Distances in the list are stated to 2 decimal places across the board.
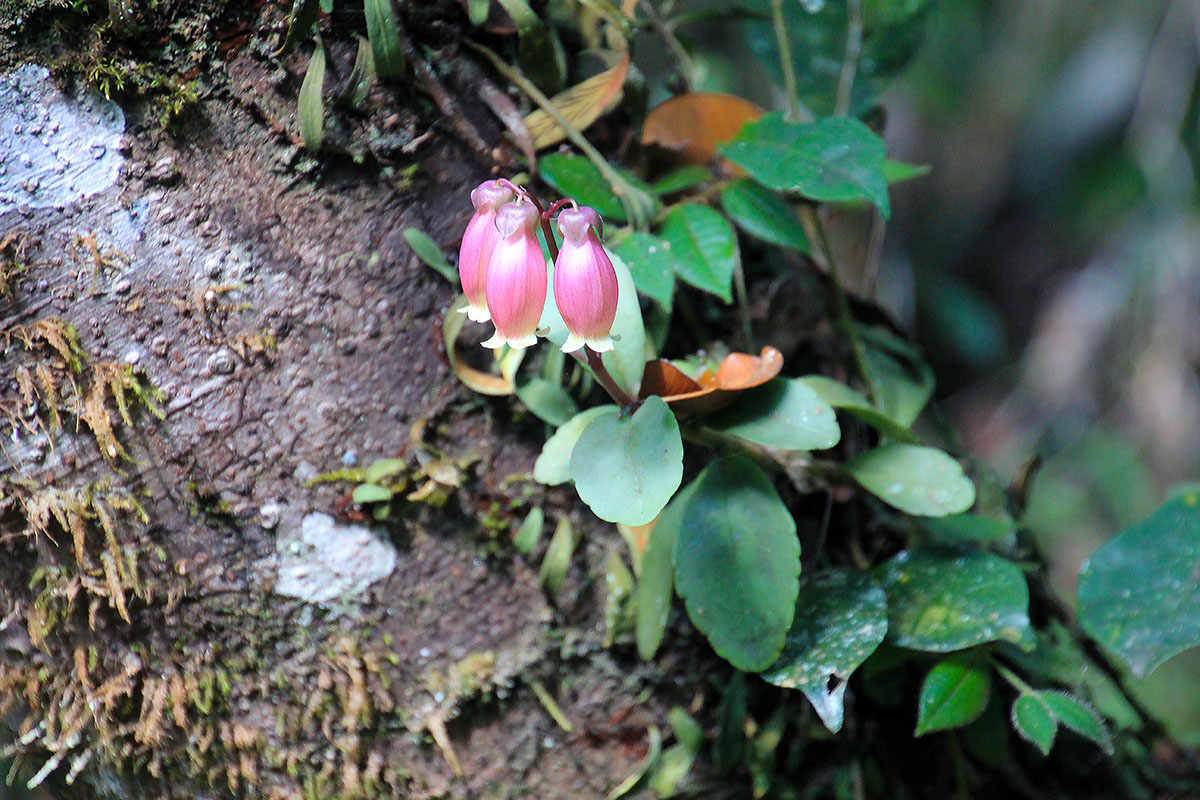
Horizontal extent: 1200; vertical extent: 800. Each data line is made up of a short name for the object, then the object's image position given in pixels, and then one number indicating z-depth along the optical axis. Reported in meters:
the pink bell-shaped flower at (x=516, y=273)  1.31
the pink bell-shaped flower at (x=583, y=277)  1.31
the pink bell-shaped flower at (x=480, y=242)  1.31
